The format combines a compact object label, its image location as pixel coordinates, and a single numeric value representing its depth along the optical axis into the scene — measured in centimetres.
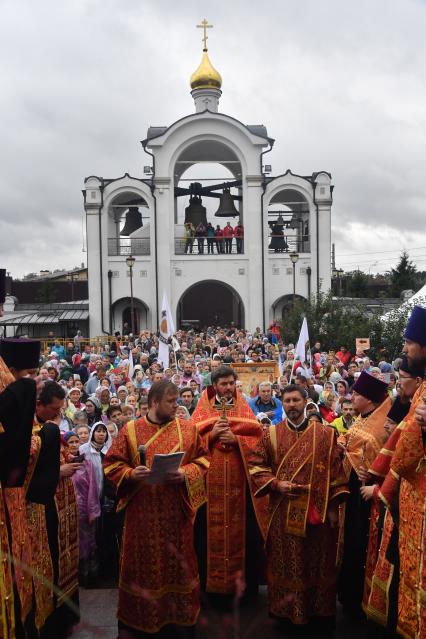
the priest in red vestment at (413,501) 353
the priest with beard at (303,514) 491
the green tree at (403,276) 5606
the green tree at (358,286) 5708
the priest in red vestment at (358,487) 517
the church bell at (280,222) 3357
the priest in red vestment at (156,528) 462
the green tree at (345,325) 1848
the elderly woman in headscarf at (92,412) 851
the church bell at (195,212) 3225
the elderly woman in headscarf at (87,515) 607
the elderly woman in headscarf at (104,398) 1016
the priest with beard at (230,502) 557
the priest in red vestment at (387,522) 391
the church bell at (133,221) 3272
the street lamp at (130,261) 2761
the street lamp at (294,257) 2809
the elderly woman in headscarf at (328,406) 884
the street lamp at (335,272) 5967
